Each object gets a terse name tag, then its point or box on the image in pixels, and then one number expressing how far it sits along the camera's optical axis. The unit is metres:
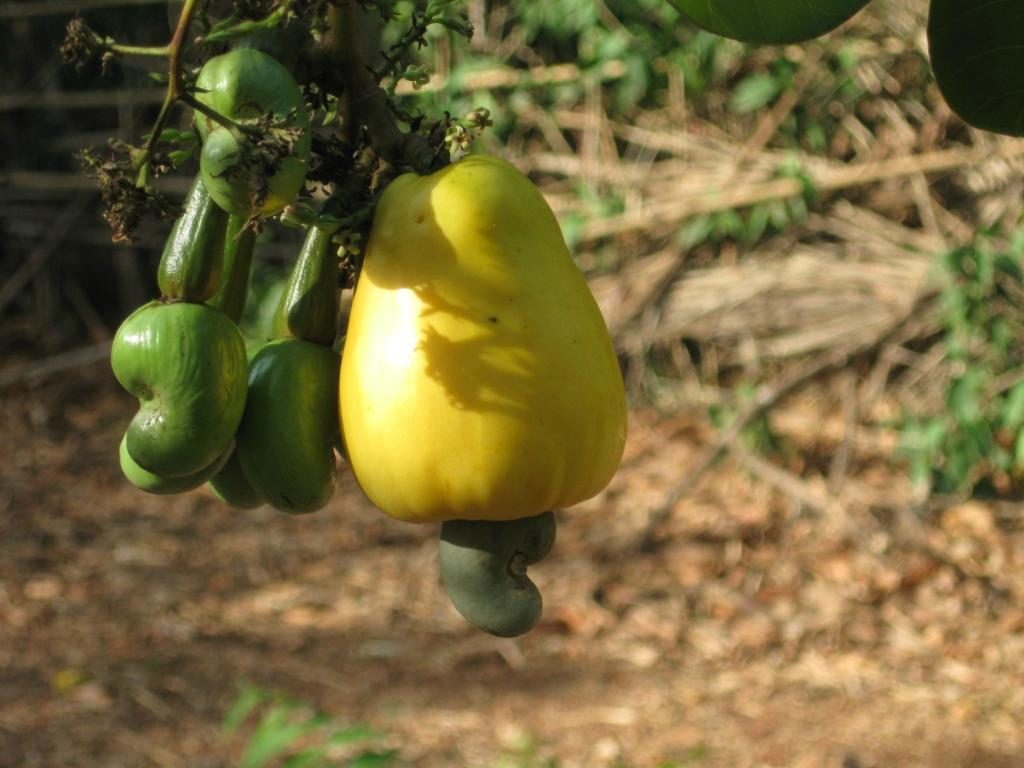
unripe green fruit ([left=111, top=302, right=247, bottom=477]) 0.76
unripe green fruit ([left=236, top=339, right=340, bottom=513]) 0.77
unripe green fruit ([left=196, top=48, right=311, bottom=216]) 0.73
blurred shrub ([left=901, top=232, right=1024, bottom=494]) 3.61
